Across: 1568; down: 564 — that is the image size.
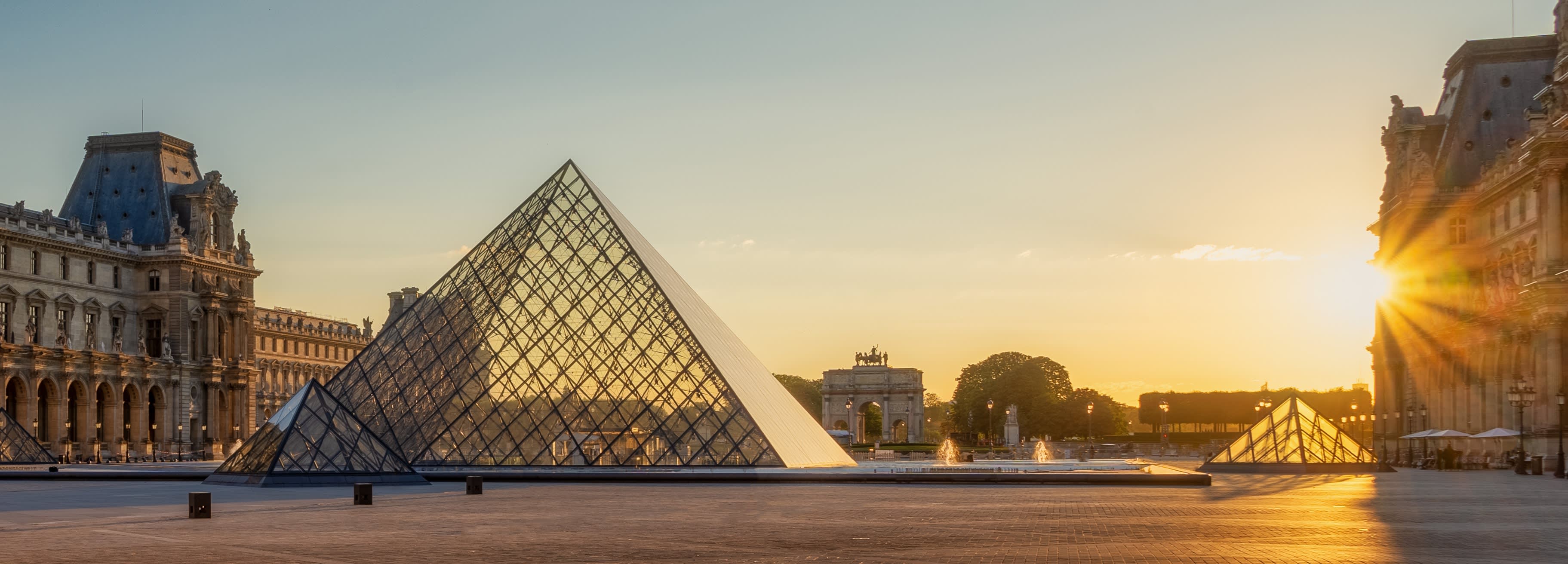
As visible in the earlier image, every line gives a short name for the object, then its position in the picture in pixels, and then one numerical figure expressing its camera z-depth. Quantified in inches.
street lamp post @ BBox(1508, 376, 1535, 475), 1827.0
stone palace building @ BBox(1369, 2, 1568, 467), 2190.0
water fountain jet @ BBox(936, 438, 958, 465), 2468.5
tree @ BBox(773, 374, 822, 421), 7362.2
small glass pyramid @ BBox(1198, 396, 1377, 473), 1792.6
